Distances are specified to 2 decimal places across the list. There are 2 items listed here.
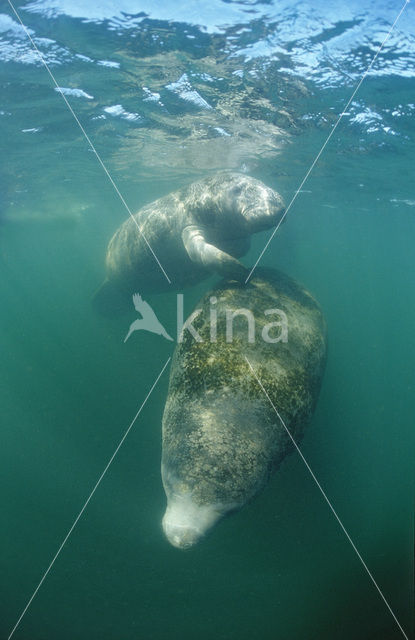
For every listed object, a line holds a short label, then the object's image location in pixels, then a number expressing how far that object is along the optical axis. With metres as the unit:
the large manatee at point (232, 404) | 3.59
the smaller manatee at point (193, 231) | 5.79
